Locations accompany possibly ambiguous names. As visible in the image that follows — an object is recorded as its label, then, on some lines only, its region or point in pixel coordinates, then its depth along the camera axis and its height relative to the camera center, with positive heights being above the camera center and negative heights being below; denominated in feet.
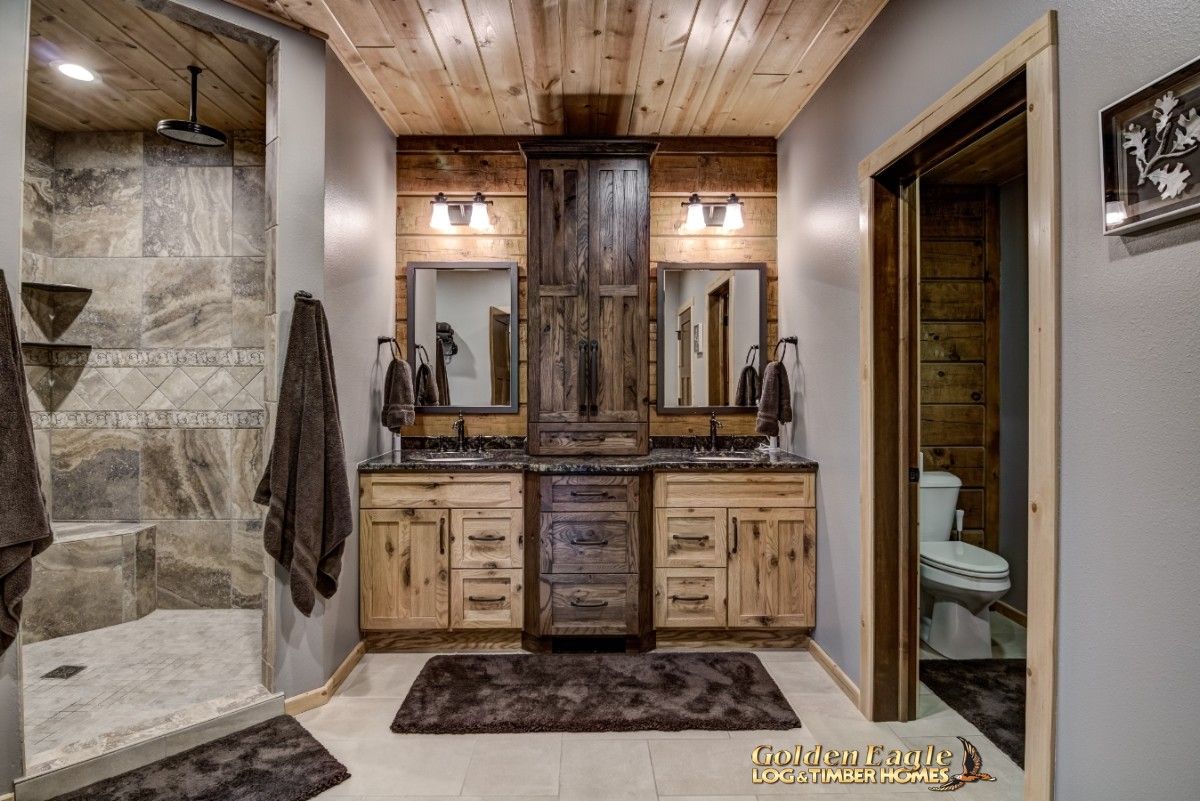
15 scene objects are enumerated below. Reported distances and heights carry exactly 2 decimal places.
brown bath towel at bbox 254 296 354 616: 7.39 -0.78
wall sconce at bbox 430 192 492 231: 11.20 +3.51
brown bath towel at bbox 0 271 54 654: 5.50 -0.81
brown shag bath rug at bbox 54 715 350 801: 6.08 -3.95
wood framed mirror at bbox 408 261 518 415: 11.25 +1.25
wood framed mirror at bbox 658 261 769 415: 11.30 +1.22
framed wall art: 3.39 +1.50
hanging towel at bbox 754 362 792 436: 10.28 +0.02
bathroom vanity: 9.25 -2.32
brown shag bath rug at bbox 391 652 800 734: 7.32 -3.88
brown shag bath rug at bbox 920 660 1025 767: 7.14 -3.90
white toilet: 8.70 -2.81
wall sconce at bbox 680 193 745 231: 11.23 +3.51
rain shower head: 8.71 +3.97
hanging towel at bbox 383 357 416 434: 9.95 +0.10
